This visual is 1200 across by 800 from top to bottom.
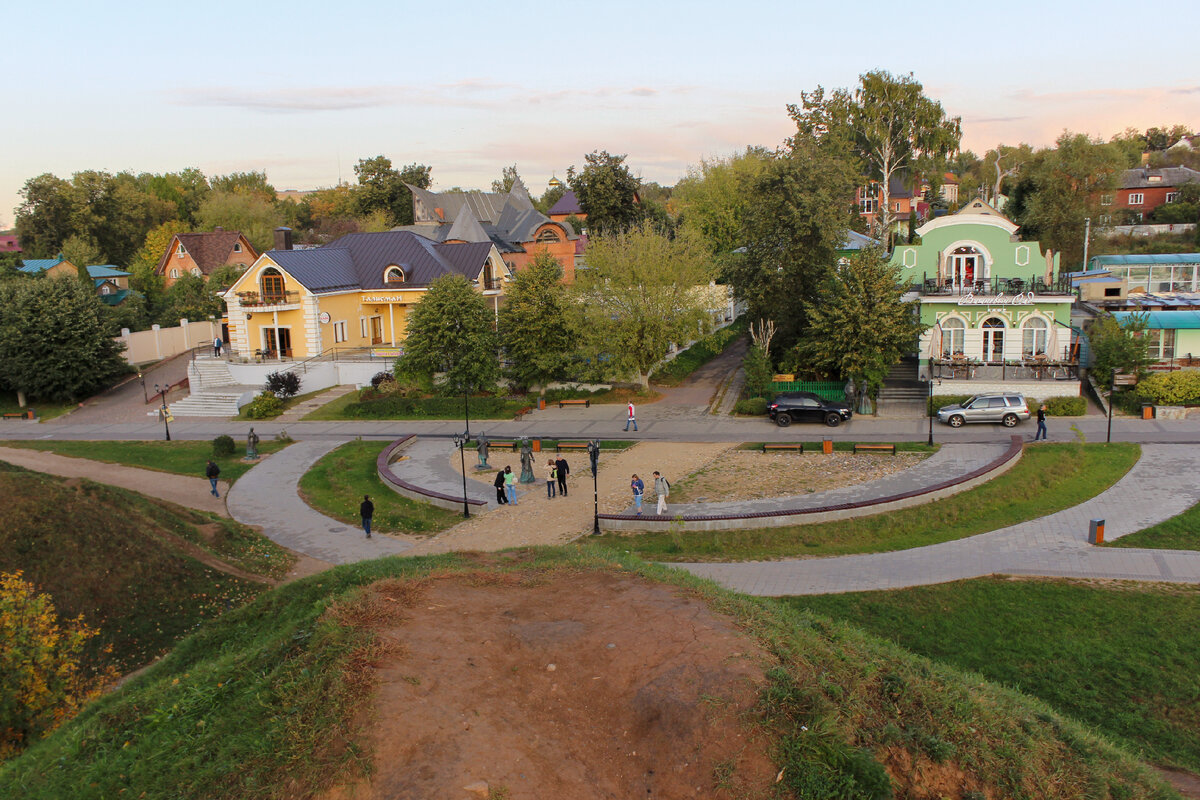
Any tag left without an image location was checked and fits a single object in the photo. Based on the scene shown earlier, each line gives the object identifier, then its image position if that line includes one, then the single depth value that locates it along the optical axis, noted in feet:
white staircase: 130.62
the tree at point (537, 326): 121.60
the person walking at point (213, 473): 88.07
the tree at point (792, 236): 119.65
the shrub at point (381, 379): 128.06
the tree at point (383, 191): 268.82
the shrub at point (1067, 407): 101.55
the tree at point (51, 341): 133.49
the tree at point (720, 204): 232.94
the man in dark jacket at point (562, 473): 81.05
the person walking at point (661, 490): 72.66
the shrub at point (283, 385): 128.77
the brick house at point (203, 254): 204.44
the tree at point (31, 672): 37.55
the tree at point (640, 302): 122.42
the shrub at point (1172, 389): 99.40
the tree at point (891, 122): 152.66
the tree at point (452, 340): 119.03
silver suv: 99.25
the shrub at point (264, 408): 123.54
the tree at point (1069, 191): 175.63
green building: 108.78
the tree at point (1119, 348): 102.89
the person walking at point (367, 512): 72.84
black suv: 103.71
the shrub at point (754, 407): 111.04
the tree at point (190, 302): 178.29
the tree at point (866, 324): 105.50
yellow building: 141.90
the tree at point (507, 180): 435.53
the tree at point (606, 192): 222.07
